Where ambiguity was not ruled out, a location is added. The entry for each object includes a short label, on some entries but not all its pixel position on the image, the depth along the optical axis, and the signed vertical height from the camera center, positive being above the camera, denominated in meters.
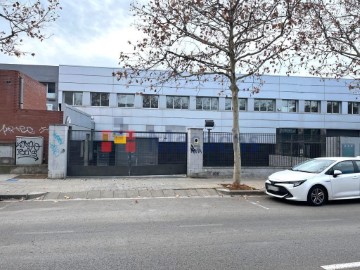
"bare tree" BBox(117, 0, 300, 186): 12.51 +3.61
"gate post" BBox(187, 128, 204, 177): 16.23 -0.72
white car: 10.37 -1.10
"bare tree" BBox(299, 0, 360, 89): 15.72 +4.75
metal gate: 16.03 -0.53
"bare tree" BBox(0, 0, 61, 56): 12.47 +3.90
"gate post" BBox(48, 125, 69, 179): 15.32 -0.42
